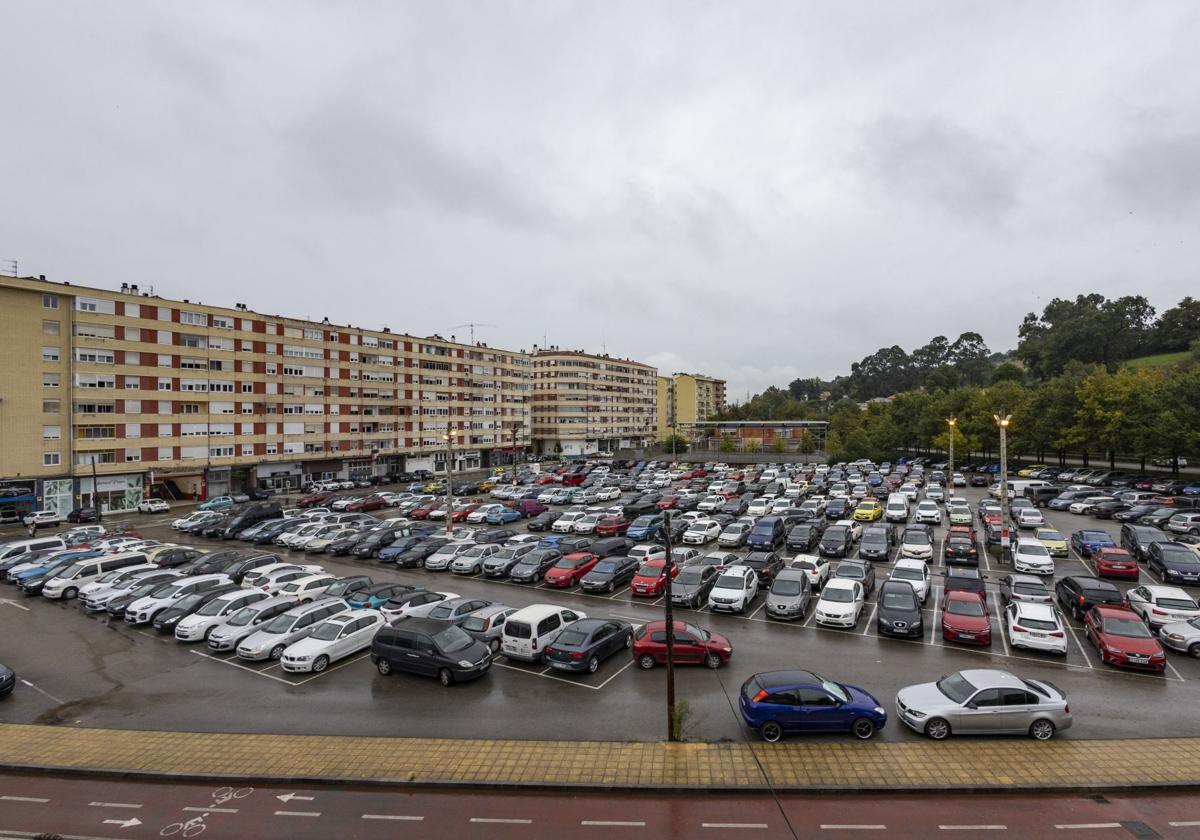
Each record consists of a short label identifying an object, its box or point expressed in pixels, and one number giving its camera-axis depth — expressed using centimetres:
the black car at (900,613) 1959
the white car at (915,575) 2302
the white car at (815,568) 2561
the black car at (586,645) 1697
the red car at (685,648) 1742
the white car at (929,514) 3981
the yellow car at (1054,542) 3162
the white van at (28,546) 3350
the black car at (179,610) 2230
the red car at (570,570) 2770
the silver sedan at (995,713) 1302
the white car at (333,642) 1789
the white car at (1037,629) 1803
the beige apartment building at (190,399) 4941
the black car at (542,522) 4288
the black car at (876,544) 3088
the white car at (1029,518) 3859
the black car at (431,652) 1680
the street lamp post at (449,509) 3656
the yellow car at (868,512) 4184
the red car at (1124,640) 1673
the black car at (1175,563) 2592
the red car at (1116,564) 2675
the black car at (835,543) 3184
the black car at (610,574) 2647
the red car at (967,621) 1880
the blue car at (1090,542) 3009
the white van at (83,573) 2739
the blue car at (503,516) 4569
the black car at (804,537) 3275
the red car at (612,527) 3903
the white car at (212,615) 2109
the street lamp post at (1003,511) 2975
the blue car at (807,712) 1305
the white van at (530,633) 1803
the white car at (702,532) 3631
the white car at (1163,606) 1962
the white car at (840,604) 2072
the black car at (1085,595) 2133
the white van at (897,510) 4141
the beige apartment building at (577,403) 11306
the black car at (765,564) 2648
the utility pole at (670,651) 1270
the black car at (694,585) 2362
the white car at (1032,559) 2730
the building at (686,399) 15200
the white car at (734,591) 2280
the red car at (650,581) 2550
